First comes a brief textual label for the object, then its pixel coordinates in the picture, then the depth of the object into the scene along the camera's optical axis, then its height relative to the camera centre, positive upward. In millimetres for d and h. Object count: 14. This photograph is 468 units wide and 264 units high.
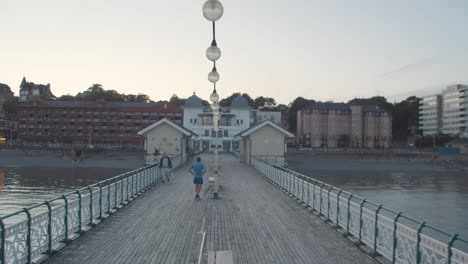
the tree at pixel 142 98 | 147025 +14349
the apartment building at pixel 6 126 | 114688 +3391
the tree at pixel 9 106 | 122688 +9107
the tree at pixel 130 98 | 145375 +13932
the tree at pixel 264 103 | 166500 +14614
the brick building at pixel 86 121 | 100625 +4057
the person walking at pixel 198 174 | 18297 -1449
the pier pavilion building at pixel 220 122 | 88625 +3949
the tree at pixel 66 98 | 127862 +12149
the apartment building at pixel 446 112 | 132625 +10031
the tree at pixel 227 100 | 159712 +14932
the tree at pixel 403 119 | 142625 +7570
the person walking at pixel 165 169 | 25894 -1787
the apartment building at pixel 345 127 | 118562 +3974
